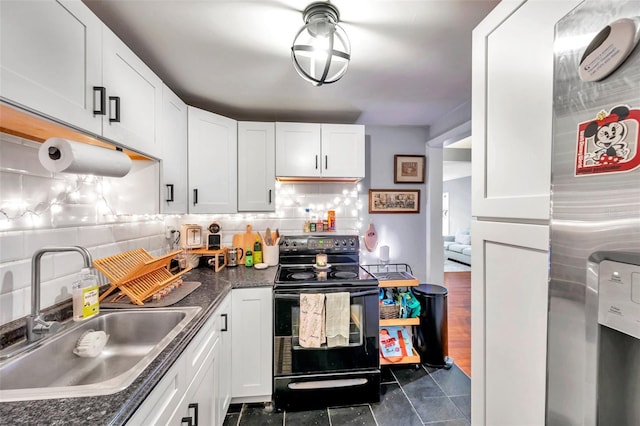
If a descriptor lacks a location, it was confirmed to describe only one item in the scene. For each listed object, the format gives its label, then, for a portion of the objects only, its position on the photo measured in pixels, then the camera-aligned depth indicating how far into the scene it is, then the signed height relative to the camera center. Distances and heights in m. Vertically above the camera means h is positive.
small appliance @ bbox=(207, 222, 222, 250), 2.38 -0.25
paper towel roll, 0.90 +0.19
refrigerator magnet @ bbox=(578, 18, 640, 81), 0.42 +0.28
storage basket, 2.39 -0.88
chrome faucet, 1.02 -0.36
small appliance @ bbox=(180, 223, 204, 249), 2.27 -0.21
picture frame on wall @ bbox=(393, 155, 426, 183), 2.98 +0.51
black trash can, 2.41 -1.05
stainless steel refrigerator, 0.43 -0.01
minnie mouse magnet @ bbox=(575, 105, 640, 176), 0.43 +0.13
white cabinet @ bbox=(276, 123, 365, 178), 2.43 +0.58
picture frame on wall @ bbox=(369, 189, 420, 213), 2.94 +0.14
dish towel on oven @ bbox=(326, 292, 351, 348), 1.92 -0.77
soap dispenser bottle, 1.20 -0.38
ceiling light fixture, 1.23 +0.88
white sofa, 6.93 -0.89
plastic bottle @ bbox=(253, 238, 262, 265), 2.43 -0.37
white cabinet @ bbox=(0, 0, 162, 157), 0.77 +0.52
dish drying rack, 1.36 -0.34
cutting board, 2.51 -0.26
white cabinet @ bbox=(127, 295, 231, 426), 0.89 -0.75
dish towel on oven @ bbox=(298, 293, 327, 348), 1.89 -0.77
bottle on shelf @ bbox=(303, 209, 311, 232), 2.70 -0.09
